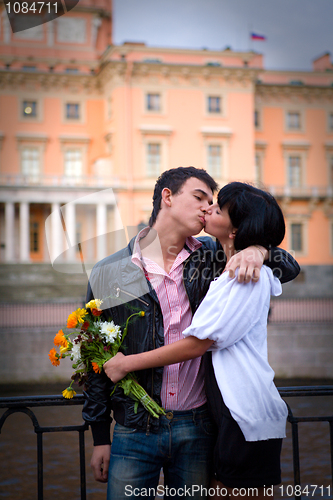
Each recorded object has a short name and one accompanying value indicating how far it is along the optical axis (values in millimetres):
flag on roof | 27848
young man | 1645
